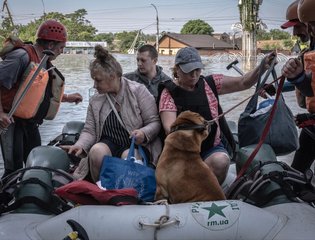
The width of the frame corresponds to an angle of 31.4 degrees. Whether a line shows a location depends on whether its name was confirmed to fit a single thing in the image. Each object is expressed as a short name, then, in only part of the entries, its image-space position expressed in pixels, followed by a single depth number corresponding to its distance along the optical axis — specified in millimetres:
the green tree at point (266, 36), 79094
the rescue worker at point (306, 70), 3524
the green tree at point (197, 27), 95250
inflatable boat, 3100
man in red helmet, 4469
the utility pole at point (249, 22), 47406
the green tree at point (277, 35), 80656
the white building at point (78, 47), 65750
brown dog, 3479
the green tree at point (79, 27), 89688
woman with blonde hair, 4180
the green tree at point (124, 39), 74000
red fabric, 3330
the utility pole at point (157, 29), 46062
